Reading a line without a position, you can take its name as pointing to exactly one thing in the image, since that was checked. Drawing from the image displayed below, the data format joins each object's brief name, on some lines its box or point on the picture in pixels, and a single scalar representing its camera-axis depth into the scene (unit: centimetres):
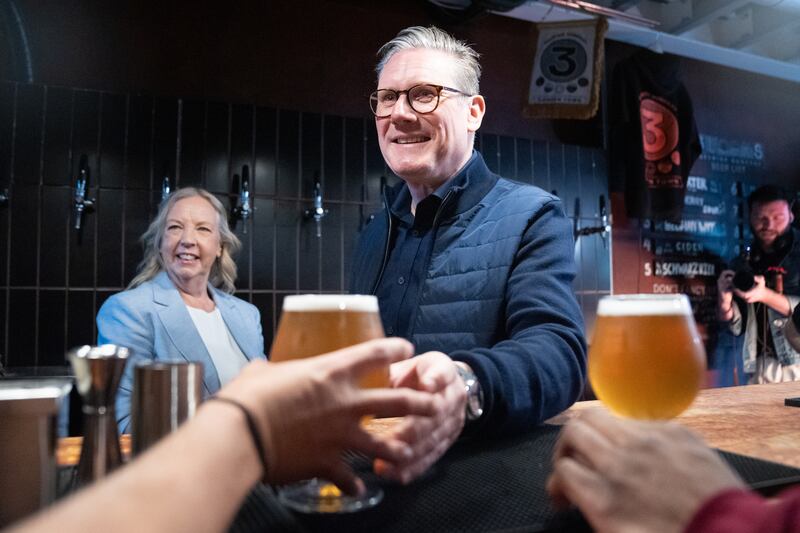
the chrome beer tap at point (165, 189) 362
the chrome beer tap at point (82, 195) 330
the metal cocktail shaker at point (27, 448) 61
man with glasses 138
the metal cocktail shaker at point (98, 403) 61
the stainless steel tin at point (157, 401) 66
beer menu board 552
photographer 457
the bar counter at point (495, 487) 62
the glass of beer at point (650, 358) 84
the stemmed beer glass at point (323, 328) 78
